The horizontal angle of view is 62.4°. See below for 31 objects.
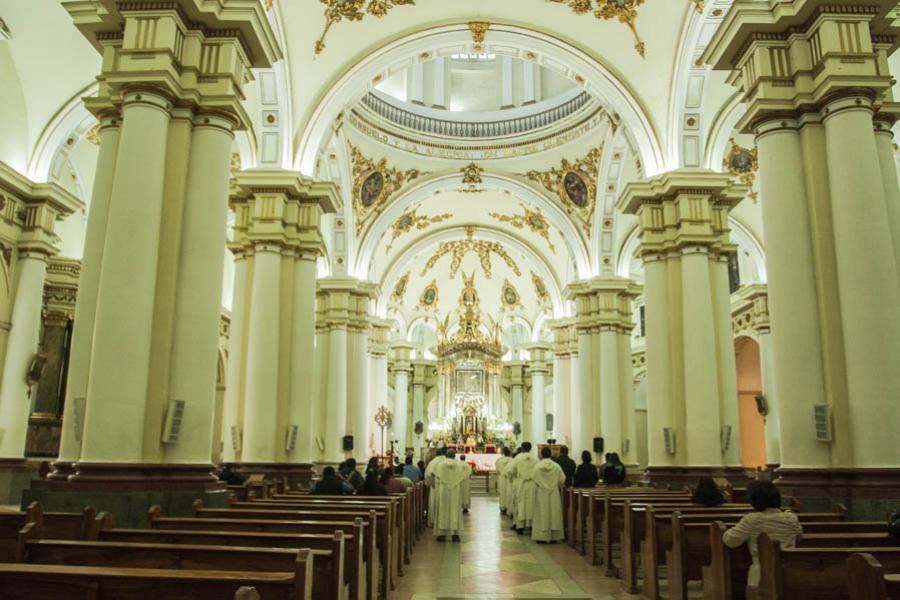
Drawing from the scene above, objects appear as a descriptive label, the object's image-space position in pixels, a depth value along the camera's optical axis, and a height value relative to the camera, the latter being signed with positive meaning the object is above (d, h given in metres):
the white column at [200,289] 6.91 +1.55
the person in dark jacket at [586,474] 11.07 -0.23
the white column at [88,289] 6.55 +1.48
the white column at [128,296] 6.30 +1.33
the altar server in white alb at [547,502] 10.70 -0.64
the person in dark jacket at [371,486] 8.84 -0.36
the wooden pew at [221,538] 4.06 -0.46
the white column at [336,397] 16.88 +1.32
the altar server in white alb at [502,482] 15.42 -0.53
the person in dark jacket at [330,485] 8.58 -0.34
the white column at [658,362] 11.95 +1.54
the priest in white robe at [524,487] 11.24 -0.45
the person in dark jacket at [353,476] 9.97 -0.28
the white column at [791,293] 7.01 +1.61
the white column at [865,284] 6.47 +1.56
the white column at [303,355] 12.04 +1.61
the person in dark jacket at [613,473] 11.75 -0.22
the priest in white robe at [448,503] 10.98 -0.68
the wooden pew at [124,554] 3.46 -0.47
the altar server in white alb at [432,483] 11.91 -0.45
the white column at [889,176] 6.90 +2.65
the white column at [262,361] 11.30 +1.42
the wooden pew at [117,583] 2.68 -0.47
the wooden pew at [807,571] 3.59 -0.52
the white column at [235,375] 11.66 +1.23
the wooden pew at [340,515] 5.52 -0.46
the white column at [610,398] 18.73 +1.50
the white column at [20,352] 12.21 +1.61
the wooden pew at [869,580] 2.76 -0.44
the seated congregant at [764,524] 4.20 -0.35
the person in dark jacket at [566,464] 12.52 -0.10
